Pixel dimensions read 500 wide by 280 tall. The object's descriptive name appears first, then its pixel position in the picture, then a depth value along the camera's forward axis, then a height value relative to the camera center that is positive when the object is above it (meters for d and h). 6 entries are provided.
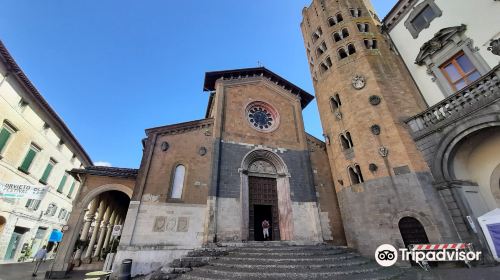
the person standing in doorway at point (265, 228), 11.92 +1.05
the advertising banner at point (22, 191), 6.22 +1.66
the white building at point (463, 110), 8.02 +4.87
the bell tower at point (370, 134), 9.48 +5.57
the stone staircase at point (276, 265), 6.53 -0.49
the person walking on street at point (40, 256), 10.68 -0.08
